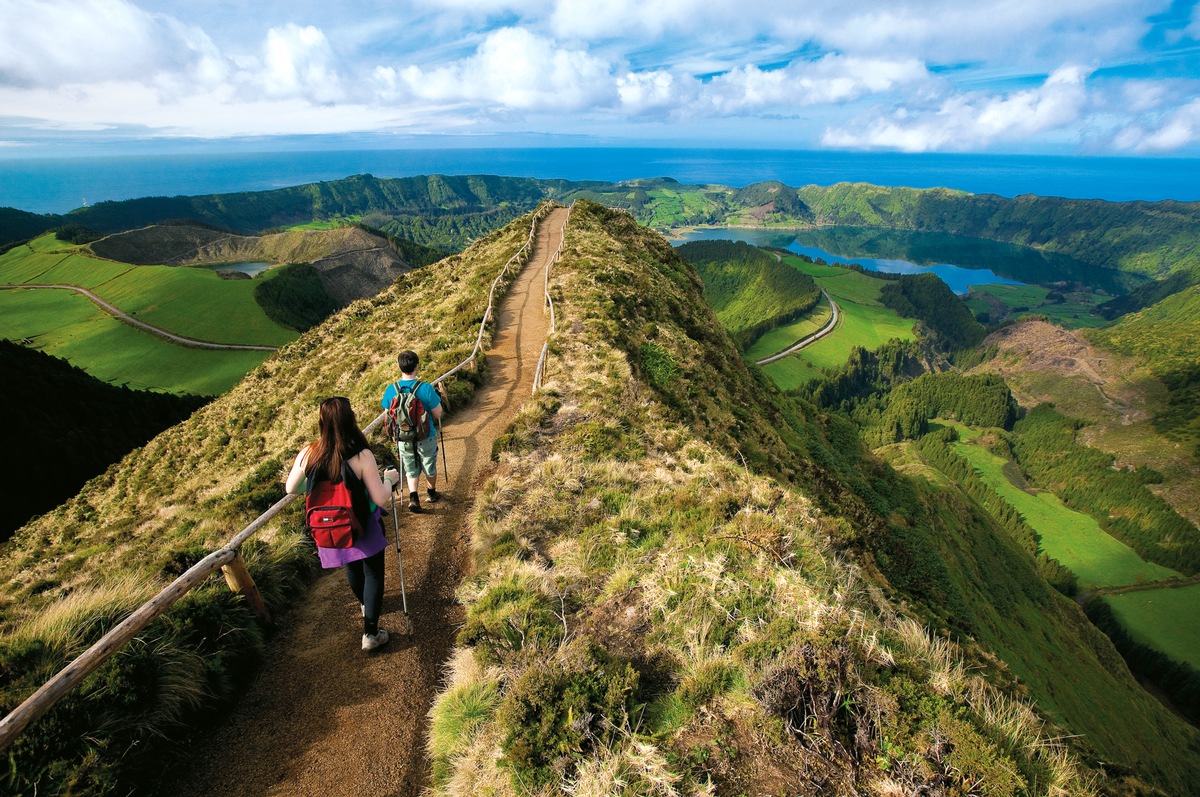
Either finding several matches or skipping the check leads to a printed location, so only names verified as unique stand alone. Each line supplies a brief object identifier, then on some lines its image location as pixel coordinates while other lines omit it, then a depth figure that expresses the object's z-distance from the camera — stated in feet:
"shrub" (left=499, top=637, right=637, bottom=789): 16.57
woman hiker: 20.31
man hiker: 32.14
